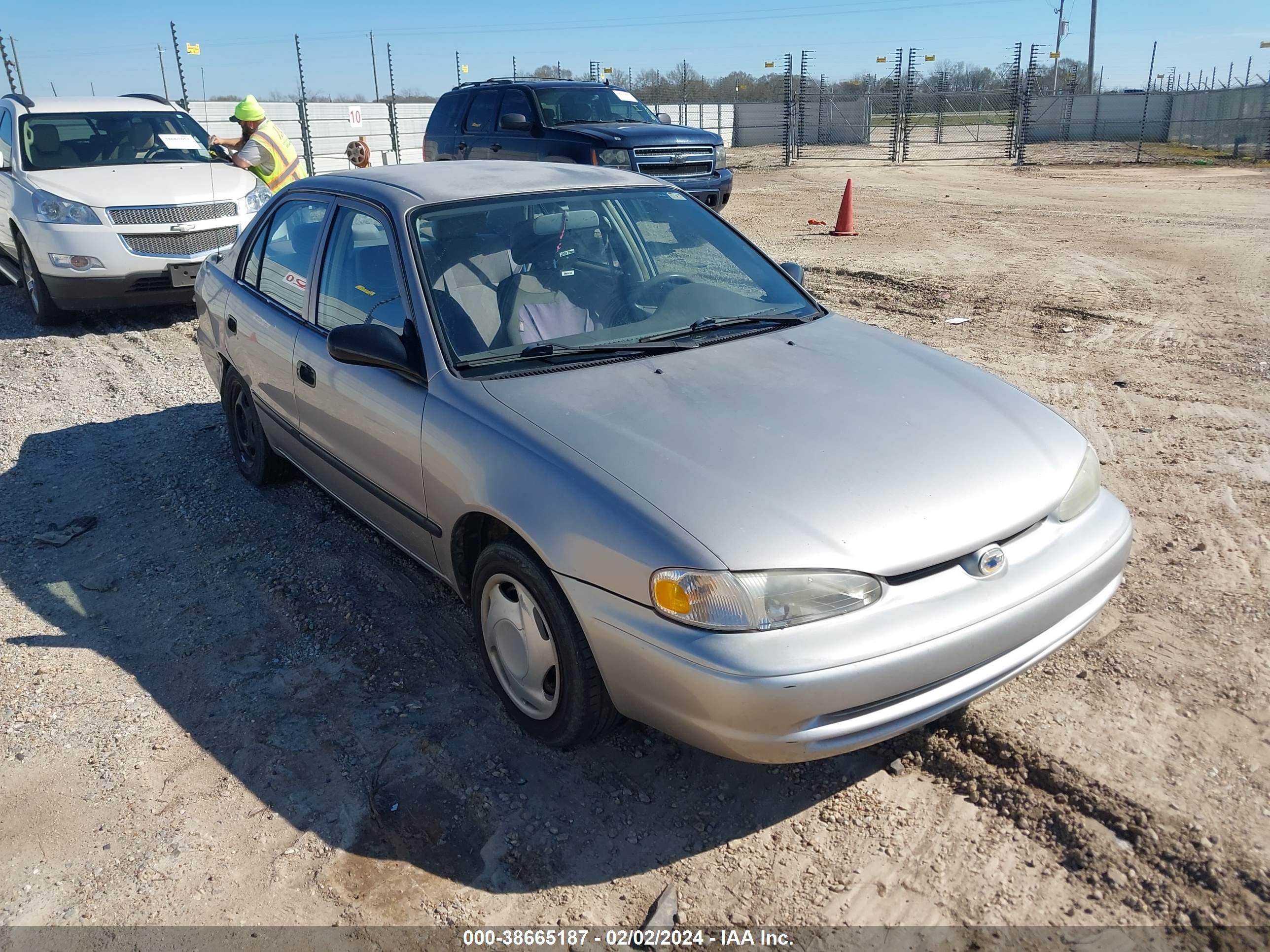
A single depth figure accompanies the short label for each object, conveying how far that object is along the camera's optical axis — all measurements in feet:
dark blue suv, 40.78
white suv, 27.22
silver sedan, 8.20
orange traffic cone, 44.55
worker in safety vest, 32.14
